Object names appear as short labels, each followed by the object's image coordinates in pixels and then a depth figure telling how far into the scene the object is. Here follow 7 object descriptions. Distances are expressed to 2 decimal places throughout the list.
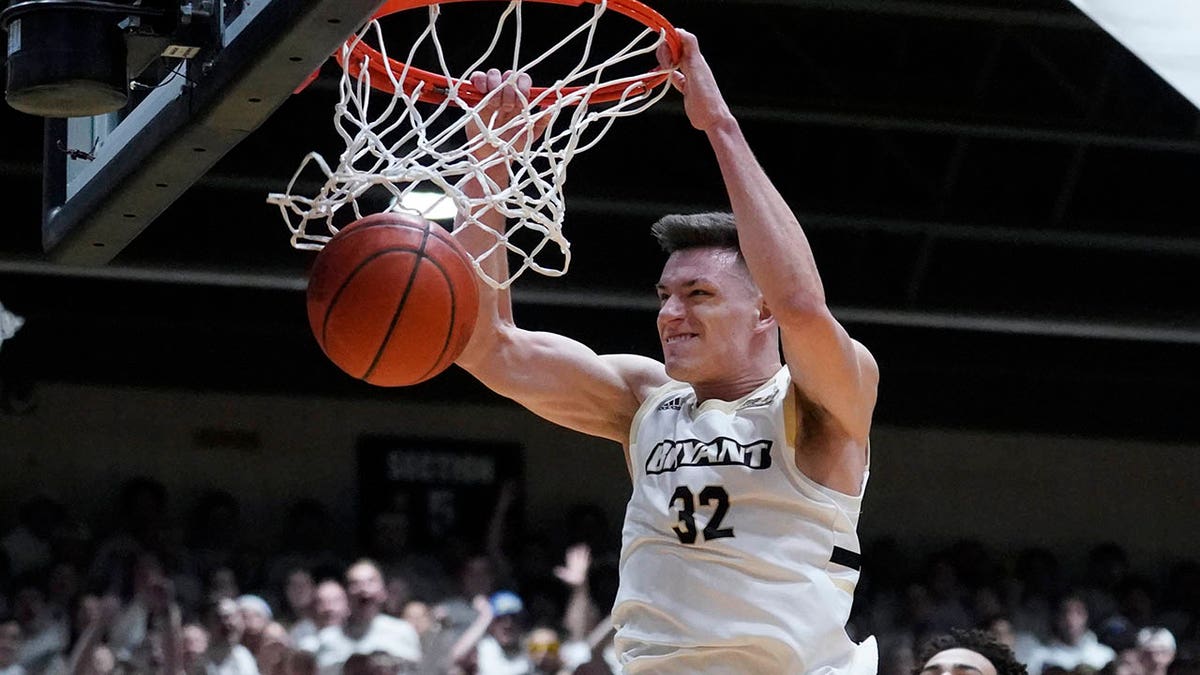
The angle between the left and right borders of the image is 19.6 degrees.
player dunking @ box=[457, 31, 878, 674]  5.60
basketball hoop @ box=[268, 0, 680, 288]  6.06
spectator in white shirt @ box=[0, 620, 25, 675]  12.38
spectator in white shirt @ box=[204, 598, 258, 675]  12.00
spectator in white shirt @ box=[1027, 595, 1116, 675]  15.91
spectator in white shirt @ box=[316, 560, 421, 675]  12.32
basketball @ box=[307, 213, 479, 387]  5.52
